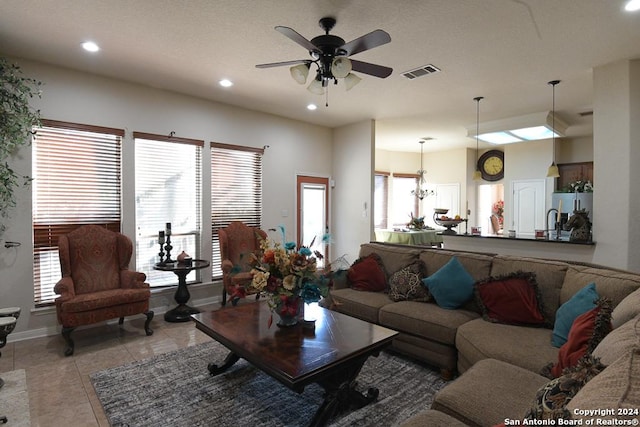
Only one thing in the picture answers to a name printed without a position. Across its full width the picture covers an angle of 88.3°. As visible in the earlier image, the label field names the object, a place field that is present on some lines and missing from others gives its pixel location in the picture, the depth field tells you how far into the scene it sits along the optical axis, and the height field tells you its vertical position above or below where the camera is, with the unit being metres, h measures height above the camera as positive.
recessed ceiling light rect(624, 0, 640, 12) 2.56 +1.63
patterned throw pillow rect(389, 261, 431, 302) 3.20 -0.74
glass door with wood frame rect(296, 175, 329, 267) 6.14 +0.05
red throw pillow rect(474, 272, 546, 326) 2.50 -0.70
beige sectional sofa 1.55 -0.89
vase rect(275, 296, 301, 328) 2.30 -0.71
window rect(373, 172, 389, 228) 8.62 +0.35
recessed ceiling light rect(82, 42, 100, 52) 3.23 +1.65
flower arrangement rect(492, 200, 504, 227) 8.87 +0.00
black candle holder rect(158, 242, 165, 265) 4.33 -0.56
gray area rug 2.17 -1.36
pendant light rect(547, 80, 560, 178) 4.26 +1.59
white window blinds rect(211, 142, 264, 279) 5.04 +0.38
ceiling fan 2.40 +1.22
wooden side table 4.13 -1.05
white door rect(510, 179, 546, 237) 7.17 +0.11
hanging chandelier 8.18 +0.63
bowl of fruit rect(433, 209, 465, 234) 5.30 -0.17
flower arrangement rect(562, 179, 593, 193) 6.27 +0.48
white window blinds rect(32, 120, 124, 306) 3.69 +0.31
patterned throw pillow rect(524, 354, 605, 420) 0.98 -0.56
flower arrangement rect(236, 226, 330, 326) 2.24 -0.46
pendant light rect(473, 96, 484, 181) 4.92 +1.69
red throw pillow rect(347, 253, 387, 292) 3.65 -0.72
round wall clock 8.44 +1.21
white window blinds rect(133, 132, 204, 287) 4.37 +0.21
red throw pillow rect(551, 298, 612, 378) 1.59 -0.62
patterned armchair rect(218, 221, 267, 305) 4.38 -0.51
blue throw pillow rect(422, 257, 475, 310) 2.94 -0.67
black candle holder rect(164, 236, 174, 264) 4.33 -0.47
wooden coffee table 1.85 -0.86
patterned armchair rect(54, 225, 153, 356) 3.21 -0.78
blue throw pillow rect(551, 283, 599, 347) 2.07 -0.64
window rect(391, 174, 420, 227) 9.09 +0.33
